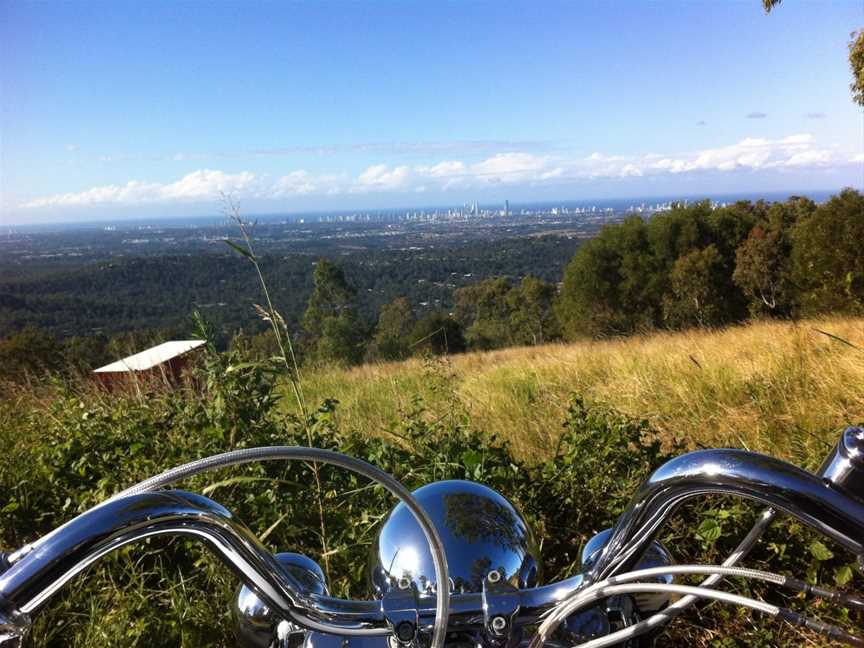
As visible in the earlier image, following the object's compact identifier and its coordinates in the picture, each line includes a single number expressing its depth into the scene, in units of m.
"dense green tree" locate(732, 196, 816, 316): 26.34
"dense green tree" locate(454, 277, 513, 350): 38.06
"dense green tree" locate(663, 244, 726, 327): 28.69
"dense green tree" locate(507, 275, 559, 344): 37.00
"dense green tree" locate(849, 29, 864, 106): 9.77
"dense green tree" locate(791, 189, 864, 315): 18.11
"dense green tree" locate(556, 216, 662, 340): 31.73
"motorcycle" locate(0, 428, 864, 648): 0.65
